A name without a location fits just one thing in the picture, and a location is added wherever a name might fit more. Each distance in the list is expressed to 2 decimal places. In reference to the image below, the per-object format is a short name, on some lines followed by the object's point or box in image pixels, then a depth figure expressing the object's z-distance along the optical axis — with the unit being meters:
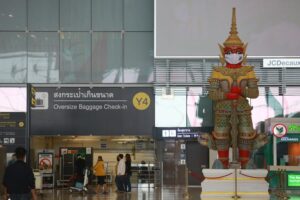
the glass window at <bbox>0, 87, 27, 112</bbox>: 32.50
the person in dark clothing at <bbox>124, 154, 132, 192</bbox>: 27.80
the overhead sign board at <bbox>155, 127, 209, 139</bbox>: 32.66
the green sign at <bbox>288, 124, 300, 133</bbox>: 28.83
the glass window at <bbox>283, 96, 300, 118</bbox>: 32.50
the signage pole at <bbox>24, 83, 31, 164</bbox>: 14.53
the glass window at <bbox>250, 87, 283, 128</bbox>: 32.56
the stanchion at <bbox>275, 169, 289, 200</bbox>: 21.73
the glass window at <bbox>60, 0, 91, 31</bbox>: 33.19
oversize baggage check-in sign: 33.03
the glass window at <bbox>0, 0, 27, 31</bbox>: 33.12
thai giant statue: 13.32
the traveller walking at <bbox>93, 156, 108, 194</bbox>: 28.36
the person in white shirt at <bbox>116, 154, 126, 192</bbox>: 27.23
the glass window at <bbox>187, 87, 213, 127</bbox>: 32.88
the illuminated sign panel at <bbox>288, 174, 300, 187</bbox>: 27.66
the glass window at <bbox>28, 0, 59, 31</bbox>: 33.12
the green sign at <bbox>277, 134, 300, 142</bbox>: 29.00
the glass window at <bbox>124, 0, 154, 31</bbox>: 33.25
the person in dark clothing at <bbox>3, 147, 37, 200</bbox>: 11.47
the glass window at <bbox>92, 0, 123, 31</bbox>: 33.25
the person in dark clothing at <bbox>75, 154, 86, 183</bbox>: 28.40
